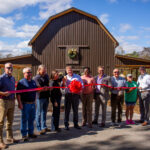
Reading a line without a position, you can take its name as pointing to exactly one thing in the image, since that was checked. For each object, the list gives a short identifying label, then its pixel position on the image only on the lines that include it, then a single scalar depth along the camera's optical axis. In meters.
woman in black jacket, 5.23
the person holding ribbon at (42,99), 5.01
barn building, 17.61
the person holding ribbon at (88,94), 5.76
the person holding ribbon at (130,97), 6.22
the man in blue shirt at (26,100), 4.57
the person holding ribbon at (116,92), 5.93
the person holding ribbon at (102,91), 5.89
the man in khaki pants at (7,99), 4.16
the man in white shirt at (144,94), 6.22
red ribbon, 5.34
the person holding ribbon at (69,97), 5.56
